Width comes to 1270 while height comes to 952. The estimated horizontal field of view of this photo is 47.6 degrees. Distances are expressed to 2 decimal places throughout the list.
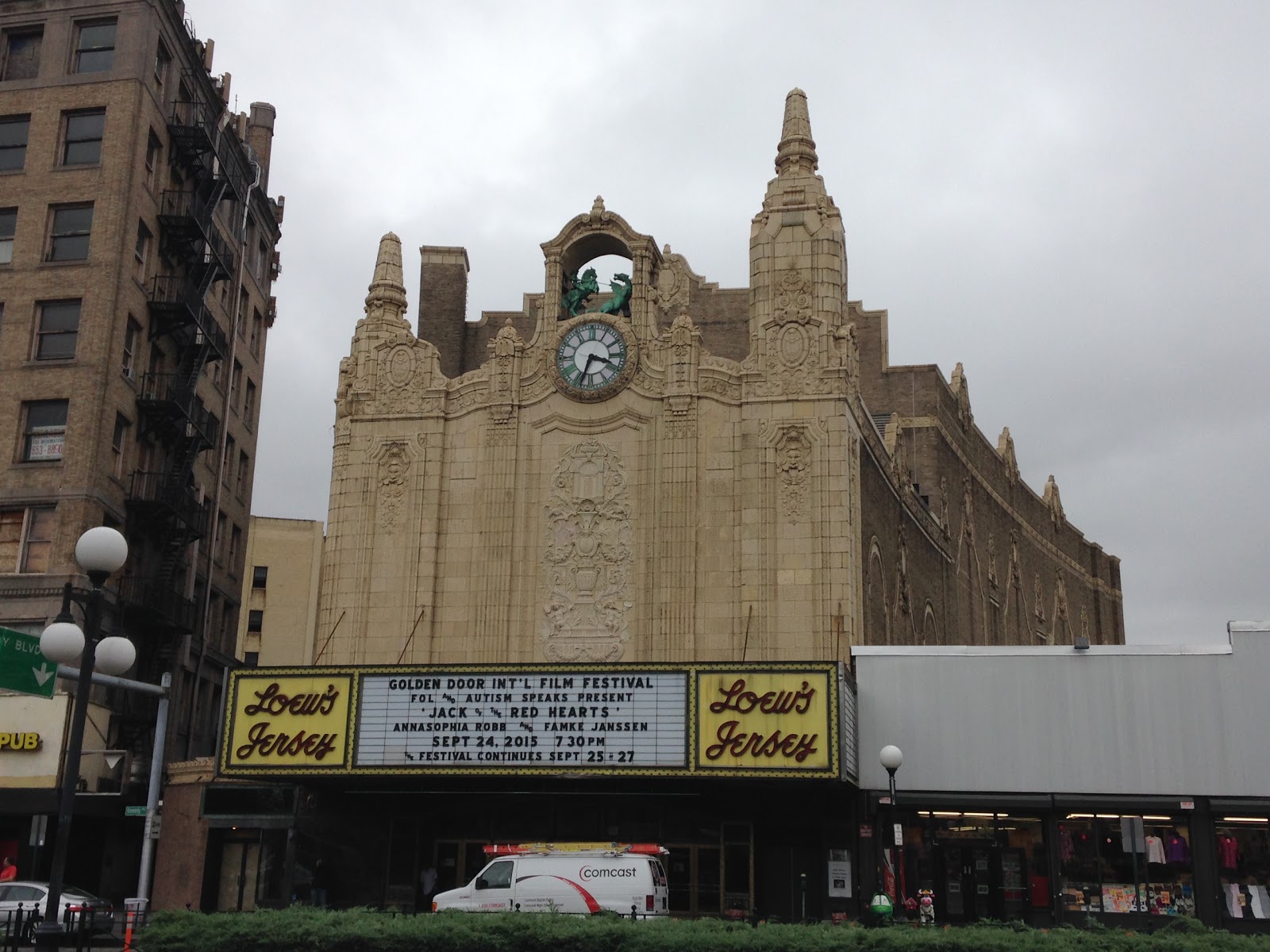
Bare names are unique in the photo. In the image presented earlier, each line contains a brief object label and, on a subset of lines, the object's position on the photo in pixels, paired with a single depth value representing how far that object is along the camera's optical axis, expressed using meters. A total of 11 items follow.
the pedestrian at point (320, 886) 35.34
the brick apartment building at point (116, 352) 45.66
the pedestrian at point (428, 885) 35.62
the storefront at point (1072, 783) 33.50
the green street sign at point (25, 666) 20.09
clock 39.44
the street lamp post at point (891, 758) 28.31
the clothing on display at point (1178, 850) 33.56
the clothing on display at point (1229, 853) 33.38
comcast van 28.48
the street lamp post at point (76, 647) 18.16
